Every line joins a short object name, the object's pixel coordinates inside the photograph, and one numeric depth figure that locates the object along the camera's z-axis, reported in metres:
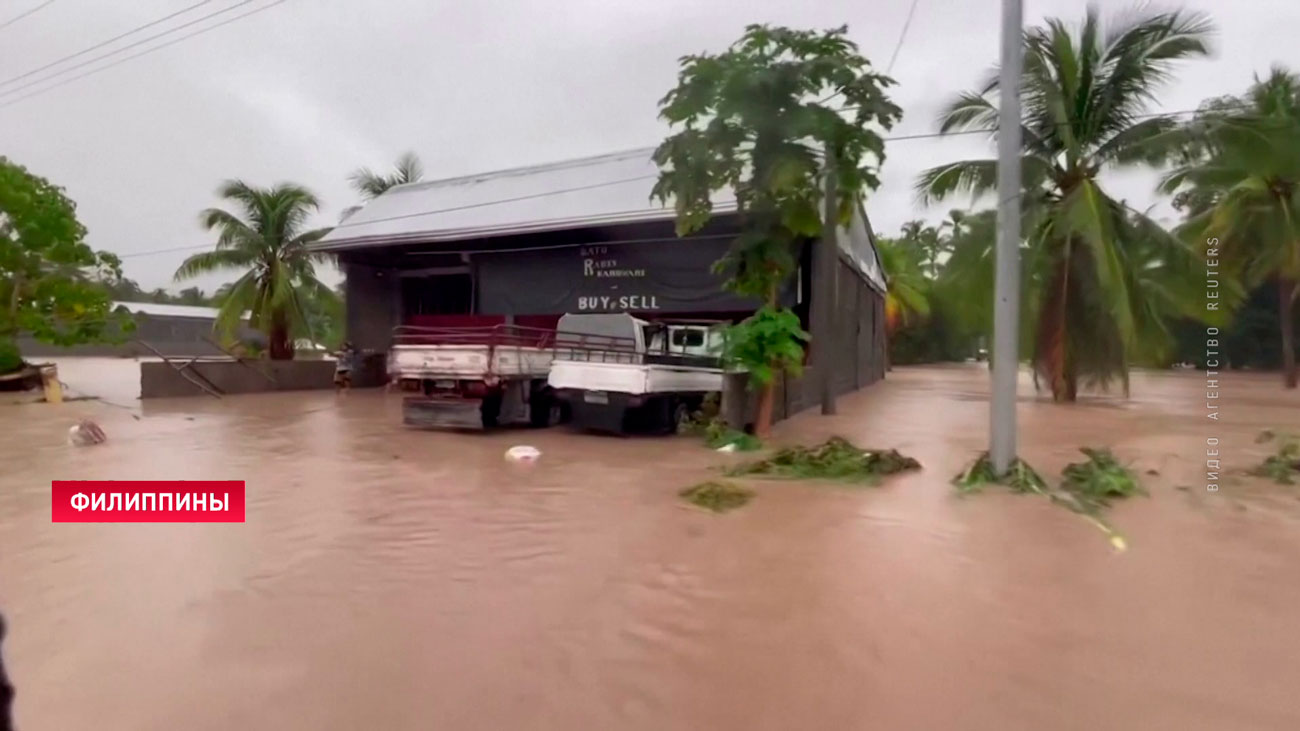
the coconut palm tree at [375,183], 29.16
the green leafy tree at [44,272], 19.08
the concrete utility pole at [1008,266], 7.95
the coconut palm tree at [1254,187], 12.62
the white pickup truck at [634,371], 11.73
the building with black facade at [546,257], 17.81
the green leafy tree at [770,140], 11.48
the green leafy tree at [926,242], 48.59
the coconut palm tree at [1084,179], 15.83
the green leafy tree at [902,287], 39.38
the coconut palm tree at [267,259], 23.97
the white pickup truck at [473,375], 12.12
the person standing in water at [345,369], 22.64
